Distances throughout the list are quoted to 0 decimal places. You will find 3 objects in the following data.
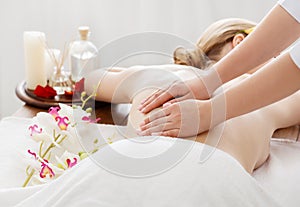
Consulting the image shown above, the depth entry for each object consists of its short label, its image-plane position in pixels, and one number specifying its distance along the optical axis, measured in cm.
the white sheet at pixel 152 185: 116
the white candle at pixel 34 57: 220
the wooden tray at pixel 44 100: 205
